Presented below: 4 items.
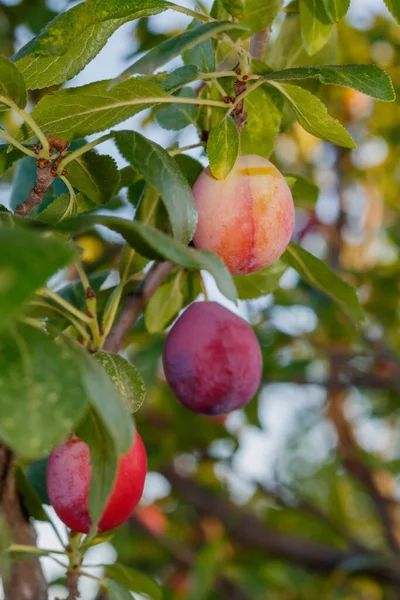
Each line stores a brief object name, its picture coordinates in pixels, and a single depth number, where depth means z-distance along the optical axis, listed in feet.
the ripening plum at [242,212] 1.68
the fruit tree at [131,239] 1.41
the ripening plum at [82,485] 1.66
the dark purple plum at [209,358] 1.84
